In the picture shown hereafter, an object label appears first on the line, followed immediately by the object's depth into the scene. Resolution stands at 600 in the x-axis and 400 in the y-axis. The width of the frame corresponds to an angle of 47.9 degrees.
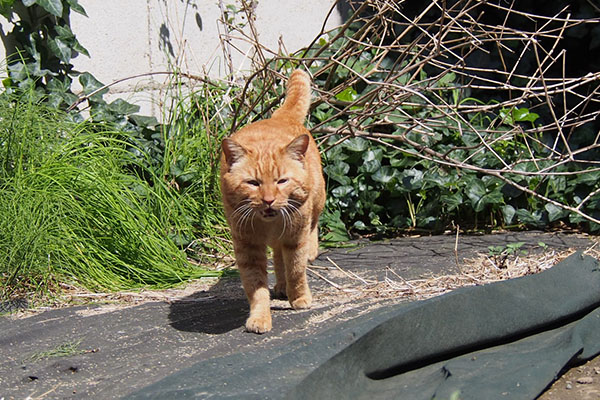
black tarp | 2.20
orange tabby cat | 3.16
